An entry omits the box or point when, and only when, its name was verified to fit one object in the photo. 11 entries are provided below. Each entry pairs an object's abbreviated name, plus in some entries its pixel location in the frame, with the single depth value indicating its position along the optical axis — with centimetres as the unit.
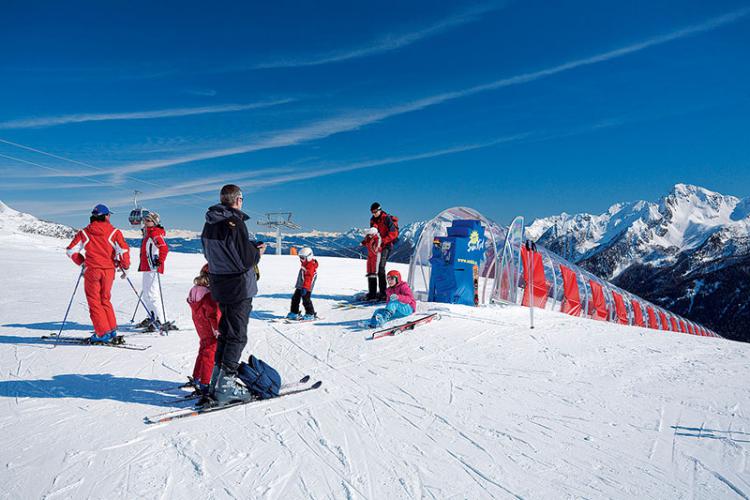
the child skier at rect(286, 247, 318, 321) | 821
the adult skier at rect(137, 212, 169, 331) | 721
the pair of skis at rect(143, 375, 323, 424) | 362
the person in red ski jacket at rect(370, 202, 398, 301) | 963
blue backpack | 409
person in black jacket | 369
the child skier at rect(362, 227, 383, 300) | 954
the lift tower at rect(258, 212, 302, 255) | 3416
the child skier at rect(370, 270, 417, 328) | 740
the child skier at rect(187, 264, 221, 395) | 429
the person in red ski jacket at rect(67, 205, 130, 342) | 607
